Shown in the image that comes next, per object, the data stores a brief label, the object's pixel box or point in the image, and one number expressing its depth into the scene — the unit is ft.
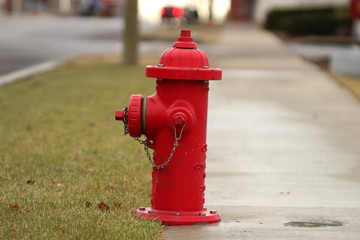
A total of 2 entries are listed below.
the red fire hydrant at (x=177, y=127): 31.31
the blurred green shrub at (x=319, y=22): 188.87
